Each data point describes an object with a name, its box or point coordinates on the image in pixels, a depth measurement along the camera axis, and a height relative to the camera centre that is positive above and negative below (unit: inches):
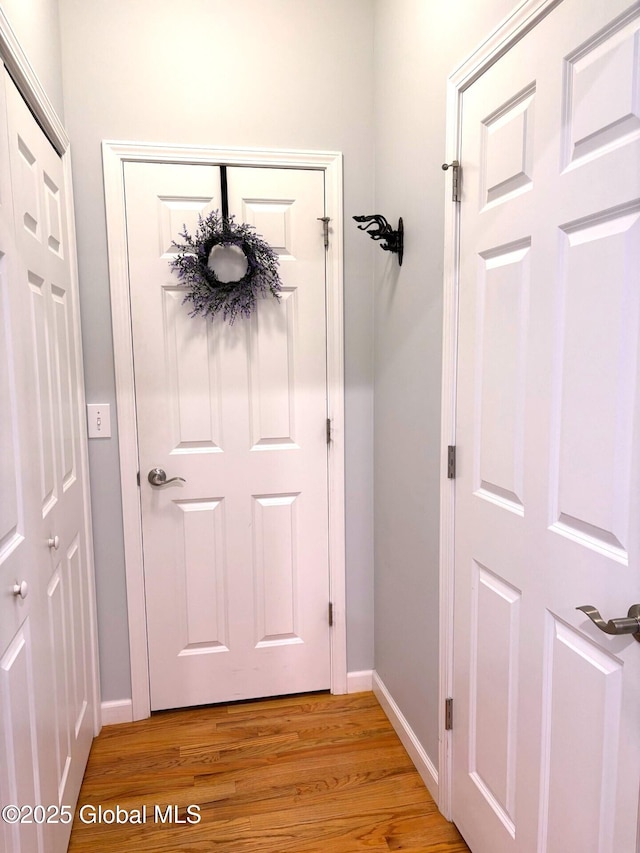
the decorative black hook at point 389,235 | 76.3 +18.6
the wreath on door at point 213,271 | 81.7 +15.4
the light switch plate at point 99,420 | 82.4 -6.8
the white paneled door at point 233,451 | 83.0 -12.4
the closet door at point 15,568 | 45.5 -17.0
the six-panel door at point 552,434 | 39.0 -5.5
